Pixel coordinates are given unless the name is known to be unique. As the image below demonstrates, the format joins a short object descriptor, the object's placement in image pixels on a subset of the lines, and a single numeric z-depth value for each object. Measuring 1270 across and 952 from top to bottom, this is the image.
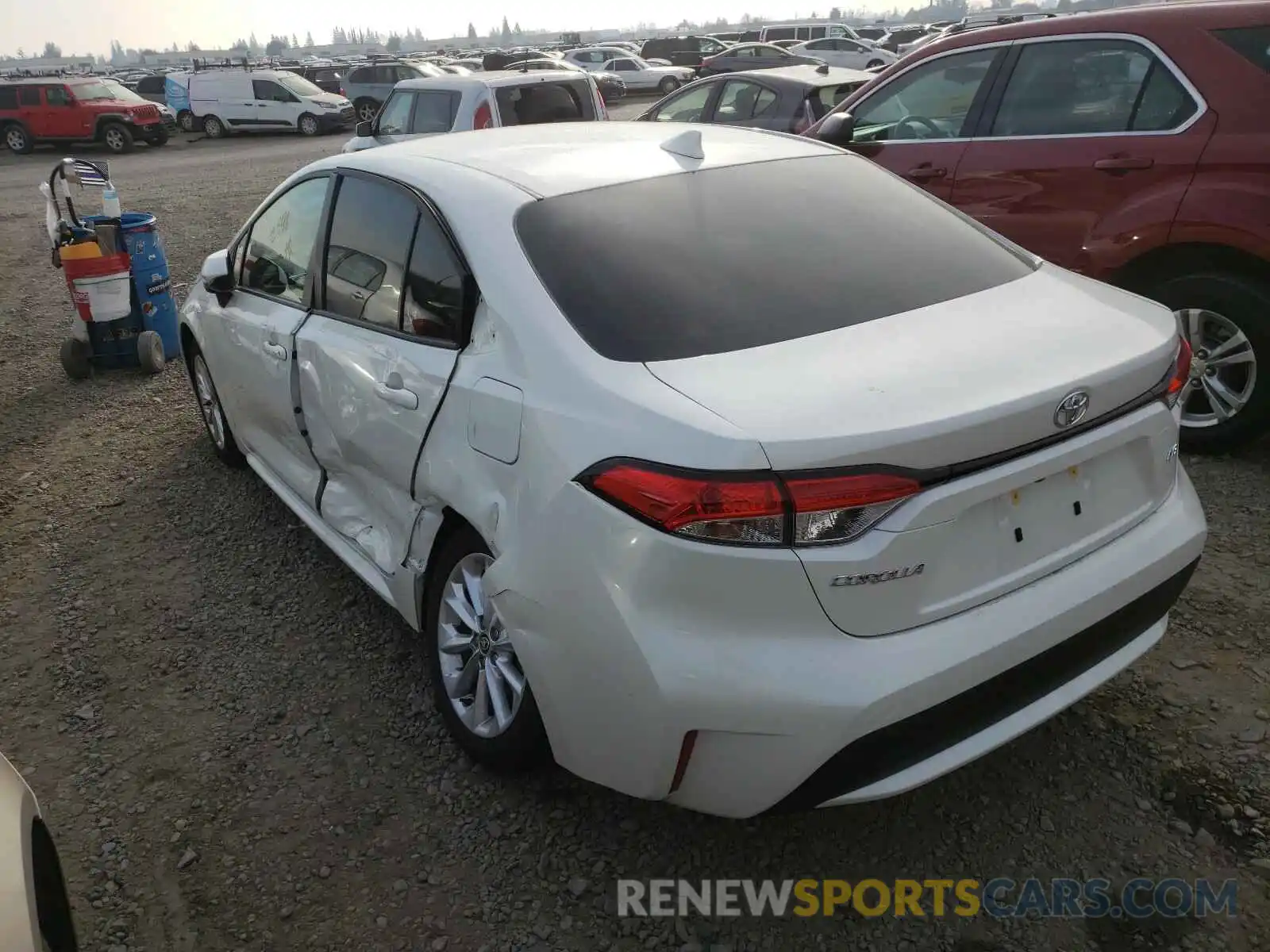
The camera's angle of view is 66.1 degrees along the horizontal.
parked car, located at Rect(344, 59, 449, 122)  29.06
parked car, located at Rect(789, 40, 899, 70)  29.95
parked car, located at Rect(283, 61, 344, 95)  34.09
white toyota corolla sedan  1.88
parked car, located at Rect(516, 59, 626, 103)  29.99
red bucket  6.33
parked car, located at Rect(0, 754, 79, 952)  1.67
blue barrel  6.59
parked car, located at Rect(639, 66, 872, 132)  9.38
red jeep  22.95
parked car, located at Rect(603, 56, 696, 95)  33.12
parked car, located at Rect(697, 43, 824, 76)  22.97
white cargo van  25.38
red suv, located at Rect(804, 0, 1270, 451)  3.99
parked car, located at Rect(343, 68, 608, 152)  10.16
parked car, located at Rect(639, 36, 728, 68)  40.19
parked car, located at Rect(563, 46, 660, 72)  36.44
